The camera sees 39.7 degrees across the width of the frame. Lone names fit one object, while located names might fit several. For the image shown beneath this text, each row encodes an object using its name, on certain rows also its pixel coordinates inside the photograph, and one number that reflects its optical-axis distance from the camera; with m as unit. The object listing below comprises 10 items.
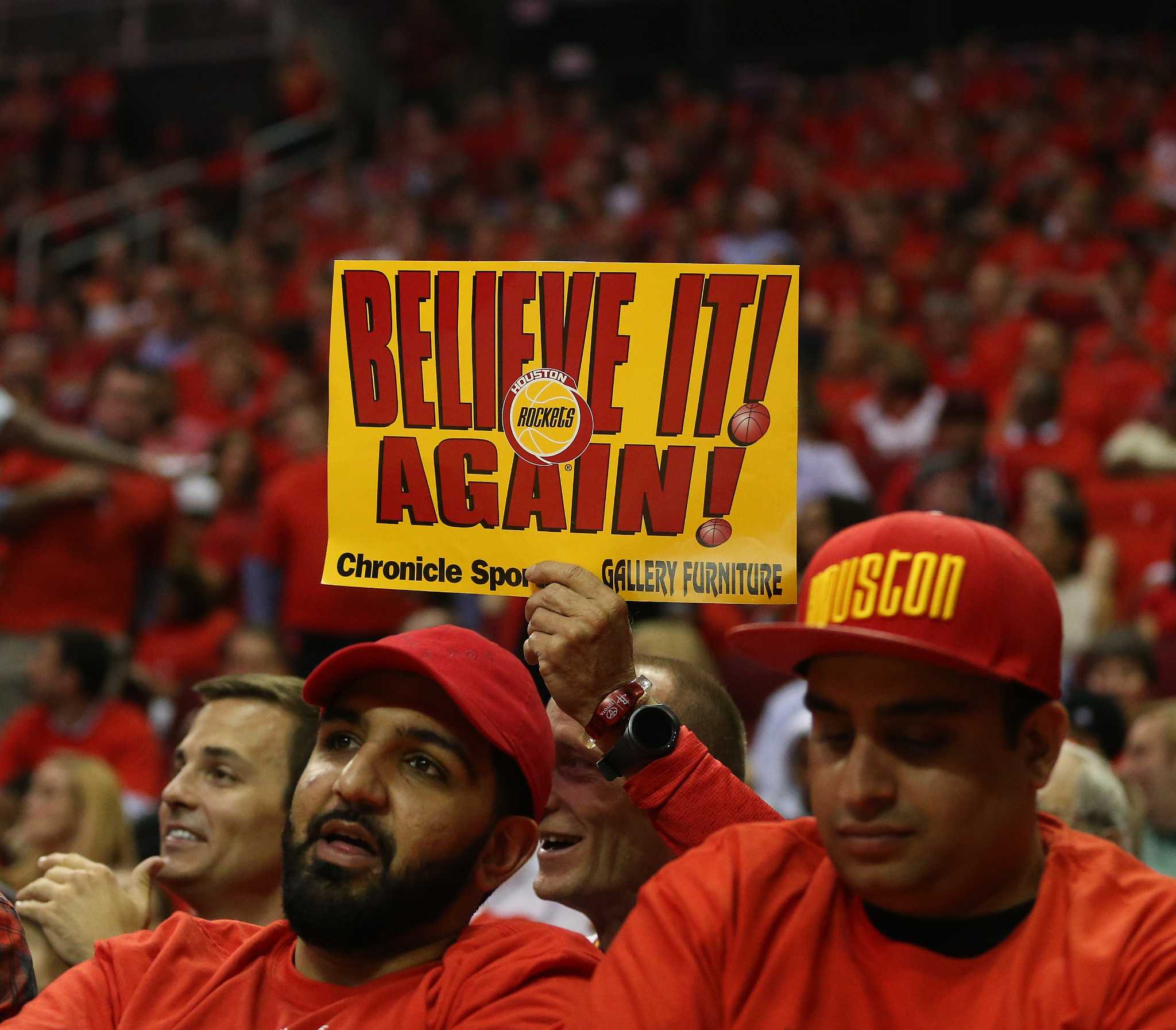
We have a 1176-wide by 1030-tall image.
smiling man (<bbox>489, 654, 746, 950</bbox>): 2.40
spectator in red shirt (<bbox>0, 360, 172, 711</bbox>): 6.27
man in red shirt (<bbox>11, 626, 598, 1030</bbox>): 1.90
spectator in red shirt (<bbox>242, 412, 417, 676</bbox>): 6.04
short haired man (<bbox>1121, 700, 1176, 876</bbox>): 3.78
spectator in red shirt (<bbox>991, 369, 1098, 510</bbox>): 6.67
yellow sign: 2.18
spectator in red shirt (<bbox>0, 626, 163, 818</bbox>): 5.64
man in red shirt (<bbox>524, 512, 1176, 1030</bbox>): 1.56
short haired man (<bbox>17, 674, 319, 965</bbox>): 2.73
